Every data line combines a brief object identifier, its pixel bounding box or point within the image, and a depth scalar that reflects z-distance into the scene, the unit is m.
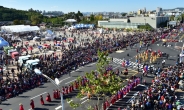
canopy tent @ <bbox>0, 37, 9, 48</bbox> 47.83
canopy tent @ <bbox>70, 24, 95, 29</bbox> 101.14
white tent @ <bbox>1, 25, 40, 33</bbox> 79.31
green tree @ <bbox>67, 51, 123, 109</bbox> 16.12
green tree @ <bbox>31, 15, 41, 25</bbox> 122.61
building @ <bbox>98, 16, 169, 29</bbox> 100.03
